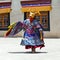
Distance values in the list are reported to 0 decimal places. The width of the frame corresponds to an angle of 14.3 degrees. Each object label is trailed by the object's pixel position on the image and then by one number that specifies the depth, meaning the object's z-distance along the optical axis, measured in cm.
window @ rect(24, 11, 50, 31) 1795
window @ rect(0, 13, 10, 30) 1872
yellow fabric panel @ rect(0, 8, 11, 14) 1852
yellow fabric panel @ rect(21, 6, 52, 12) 1773
